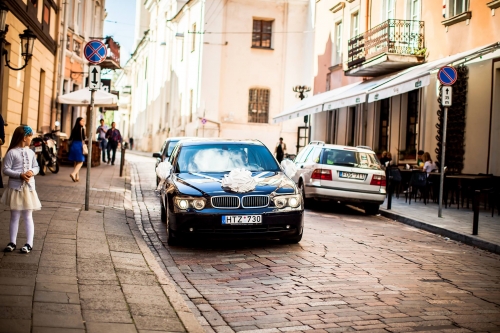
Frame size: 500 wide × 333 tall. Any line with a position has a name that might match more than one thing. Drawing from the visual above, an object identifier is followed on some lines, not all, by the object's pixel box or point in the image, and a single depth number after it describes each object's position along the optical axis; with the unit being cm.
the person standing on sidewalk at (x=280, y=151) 3455
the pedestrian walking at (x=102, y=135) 3001
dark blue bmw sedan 882
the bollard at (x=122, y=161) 2219
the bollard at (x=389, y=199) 1612
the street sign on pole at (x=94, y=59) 1191
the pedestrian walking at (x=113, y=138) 2929
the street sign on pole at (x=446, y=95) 1423
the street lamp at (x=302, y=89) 3484
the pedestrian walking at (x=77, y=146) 1802
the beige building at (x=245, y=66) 4450
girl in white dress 720
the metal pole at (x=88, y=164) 1162
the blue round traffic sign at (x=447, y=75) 1420
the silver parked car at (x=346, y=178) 1530
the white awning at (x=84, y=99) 2464
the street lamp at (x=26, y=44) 1730
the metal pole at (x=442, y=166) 1402
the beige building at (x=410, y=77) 1802
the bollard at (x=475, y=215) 1148
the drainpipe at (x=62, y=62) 2791
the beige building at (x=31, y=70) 1831
